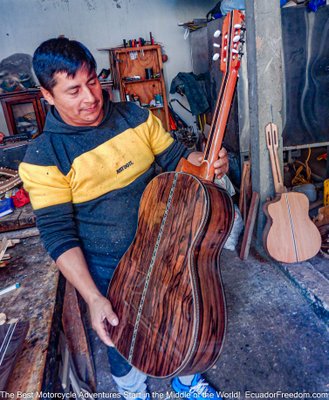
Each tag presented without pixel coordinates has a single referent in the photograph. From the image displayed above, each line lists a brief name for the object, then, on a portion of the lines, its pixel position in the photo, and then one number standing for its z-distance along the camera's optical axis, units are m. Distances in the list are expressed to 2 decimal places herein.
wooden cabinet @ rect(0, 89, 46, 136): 5.30
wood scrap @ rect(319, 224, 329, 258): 2.62
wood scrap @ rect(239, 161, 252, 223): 3.04
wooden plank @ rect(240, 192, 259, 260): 2.74
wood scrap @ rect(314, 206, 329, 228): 2.83
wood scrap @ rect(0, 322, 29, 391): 0.97
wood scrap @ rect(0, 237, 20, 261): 1.77
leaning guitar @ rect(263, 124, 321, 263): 2.47
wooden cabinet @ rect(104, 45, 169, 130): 5.79
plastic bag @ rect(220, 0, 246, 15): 3.44
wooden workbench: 1.00
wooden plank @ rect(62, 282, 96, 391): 1.89
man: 1.22
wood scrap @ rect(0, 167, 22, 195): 2.62
